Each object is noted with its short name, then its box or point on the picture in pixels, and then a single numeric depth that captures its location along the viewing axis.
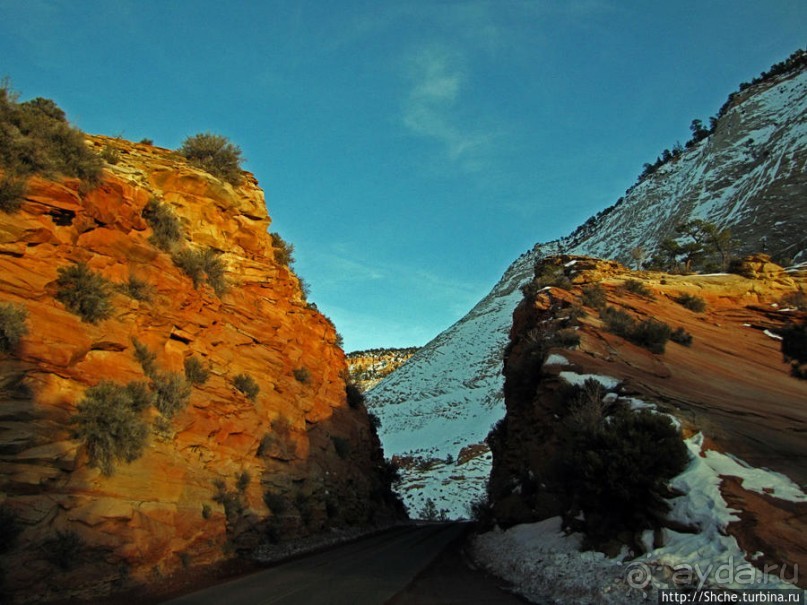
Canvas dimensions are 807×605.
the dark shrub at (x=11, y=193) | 11.34
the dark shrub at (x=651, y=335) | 18.08
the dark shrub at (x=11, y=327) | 9.73
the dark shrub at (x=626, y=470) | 9.53
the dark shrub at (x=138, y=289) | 13.92
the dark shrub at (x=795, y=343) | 18.31
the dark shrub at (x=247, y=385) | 17.70
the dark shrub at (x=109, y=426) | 10.24
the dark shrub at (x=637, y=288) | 23.94
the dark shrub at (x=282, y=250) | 25.67
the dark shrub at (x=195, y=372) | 15.21
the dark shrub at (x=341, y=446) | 24.09
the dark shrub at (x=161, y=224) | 16.58
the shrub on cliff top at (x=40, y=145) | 12.22
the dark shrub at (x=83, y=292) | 11.87
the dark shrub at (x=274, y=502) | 16.34
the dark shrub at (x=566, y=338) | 17.77
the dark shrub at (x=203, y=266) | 16.84
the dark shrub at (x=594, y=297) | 21.83
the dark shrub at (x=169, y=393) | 13.09
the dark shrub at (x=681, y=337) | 19.55
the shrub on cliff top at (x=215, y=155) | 22.88
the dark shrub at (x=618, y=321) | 19.14
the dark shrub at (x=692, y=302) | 23.58
